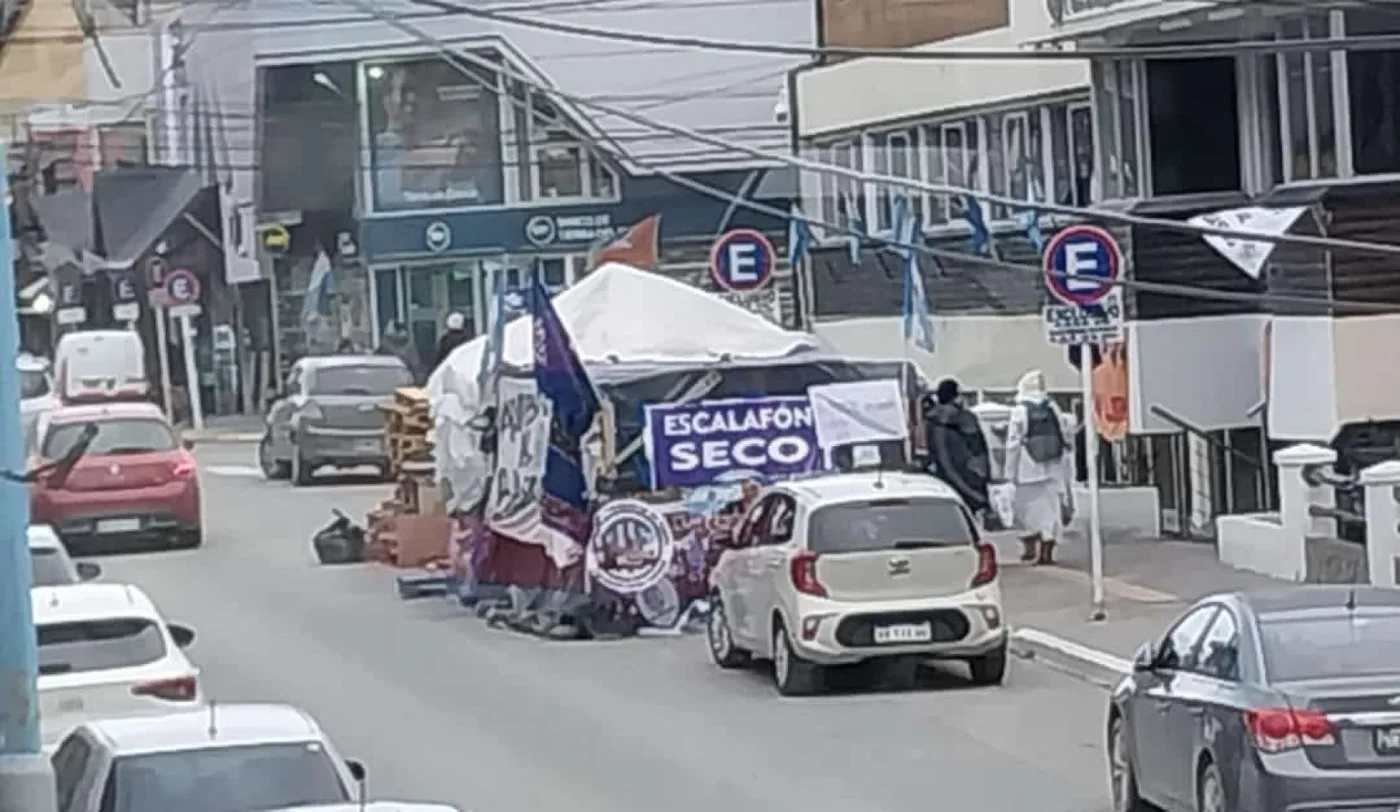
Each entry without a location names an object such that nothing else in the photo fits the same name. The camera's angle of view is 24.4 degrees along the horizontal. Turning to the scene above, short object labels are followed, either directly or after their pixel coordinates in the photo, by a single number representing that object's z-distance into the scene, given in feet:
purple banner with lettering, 91.86
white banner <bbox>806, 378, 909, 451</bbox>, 92.63
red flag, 145.59
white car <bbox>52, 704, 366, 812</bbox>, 42.88
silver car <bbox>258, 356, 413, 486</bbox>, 145.89
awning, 237.66
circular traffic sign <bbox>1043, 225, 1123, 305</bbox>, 79.30
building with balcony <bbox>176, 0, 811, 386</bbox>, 208.33
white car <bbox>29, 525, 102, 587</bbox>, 76.95
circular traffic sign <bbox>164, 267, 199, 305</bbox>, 197.57
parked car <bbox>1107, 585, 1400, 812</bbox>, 47.01
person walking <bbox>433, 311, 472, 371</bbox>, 188.14
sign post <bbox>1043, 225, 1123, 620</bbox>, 79.61
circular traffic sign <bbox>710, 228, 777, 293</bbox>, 118.21
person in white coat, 98.78
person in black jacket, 99.25
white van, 169.07
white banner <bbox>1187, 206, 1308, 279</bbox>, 91.09
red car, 117.29
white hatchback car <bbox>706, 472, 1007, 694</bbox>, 74.49
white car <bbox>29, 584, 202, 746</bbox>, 58.44
